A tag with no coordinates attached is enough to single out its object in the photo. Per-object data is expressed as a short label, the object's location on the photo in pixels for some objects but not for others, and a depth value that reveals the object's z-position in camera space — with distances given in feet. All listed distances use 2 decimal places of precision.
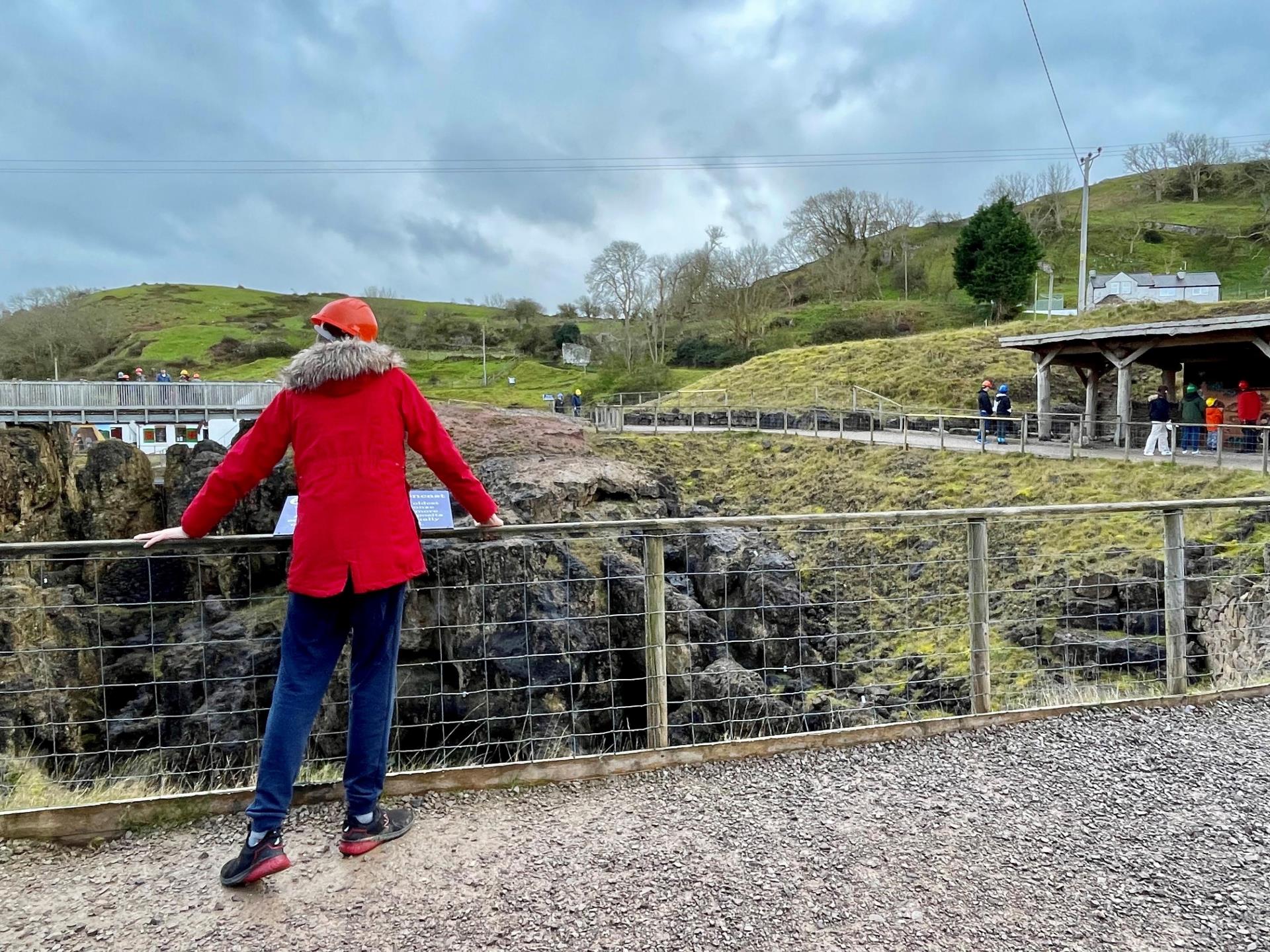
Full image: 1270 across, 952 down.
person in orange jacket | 61.16
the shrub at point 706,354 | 181.57
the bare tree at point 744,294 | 187.42
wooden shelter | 59.52
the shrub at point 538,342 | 235.20
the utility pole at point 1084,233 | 118.11
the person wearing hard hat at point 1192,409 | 65.57
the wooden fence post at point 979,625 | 13.88
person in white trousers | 59.41
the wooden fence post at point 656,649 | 12.64
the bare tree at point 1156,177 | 308.40
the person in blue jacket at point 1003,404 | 79.30
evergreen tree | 169.58
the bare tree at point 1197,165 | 298.15
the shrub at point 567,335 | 227.61
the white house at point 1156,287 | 182.60
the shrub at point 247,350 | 241.14
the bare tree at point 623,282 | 210.59
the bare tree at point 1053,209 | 262.47
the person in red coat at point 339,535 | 9.13
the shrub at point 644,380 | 155.74
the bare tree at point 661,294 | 201.26
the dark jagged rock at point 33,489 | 55.77
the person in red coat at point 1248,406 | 59.26
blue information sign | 12.69
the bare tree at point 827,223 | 246.88
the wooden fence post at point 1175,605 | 14.78
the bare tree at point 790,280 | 236.84
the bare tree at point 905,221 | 248.93
